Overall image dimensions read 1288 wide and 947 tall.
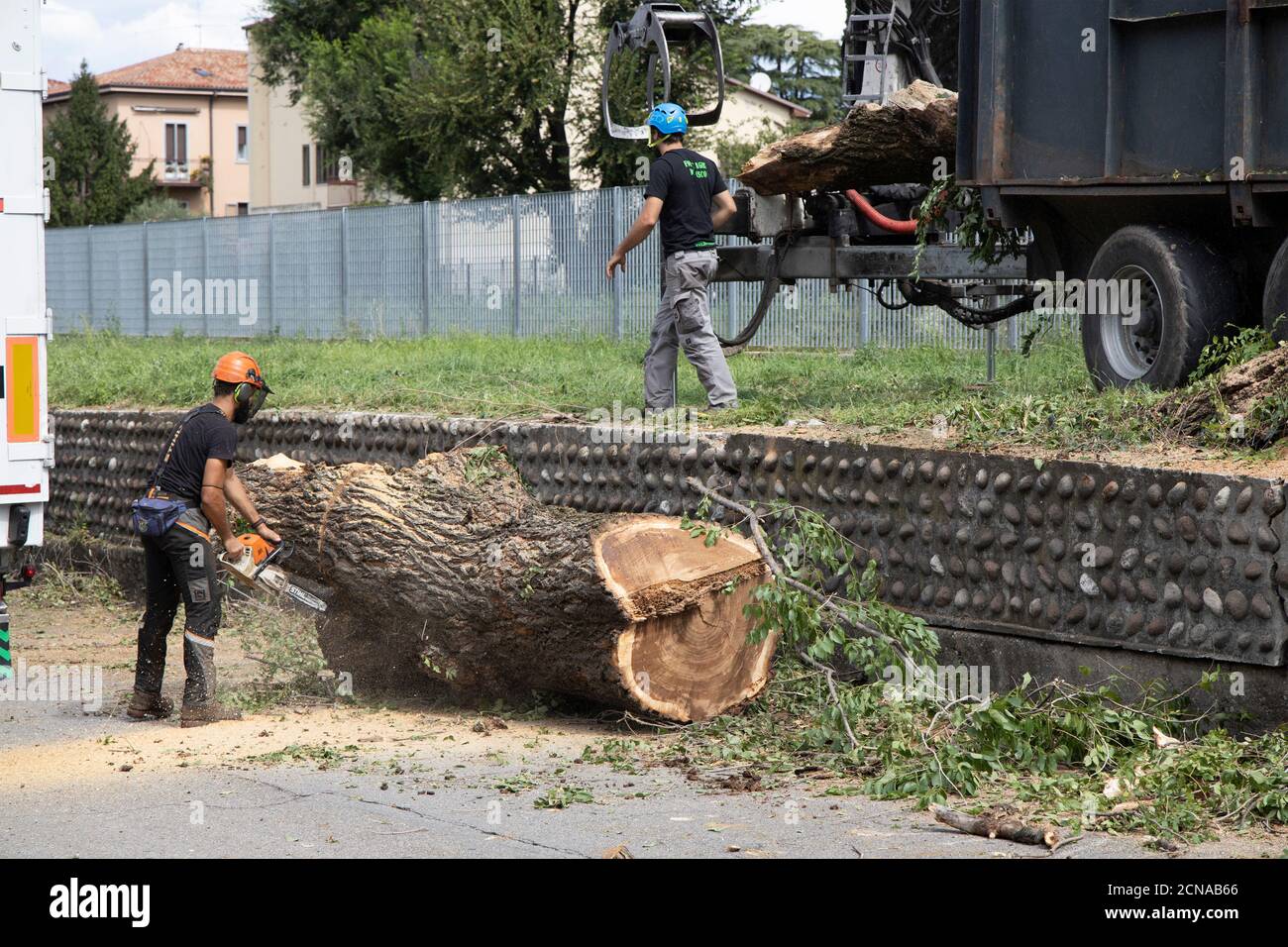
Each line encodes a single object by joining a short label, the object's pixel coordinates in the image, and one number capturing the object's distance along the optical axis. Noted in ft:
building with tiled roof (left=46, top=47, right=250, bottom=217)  224.33
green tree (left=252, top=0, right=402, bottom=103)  137.39
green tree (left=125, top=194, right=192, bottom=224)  169.58
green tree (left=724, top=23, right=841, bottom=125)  150.00
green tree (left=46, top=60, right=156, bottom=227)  173.99
